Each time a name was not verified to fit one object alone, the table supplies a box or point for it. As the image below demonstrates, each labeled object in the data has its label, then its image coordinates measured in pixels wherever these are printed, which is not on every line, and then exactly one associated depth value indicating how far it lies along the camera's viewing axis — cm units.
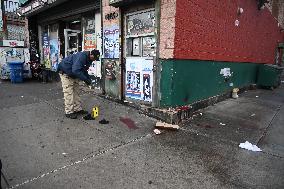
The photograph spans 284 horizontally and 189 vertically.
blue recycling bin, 1122
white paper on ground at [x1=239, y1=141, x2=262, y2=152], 450
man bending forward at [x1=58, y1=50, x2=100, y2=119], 548
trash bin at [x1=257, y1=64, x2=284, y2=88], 1228
